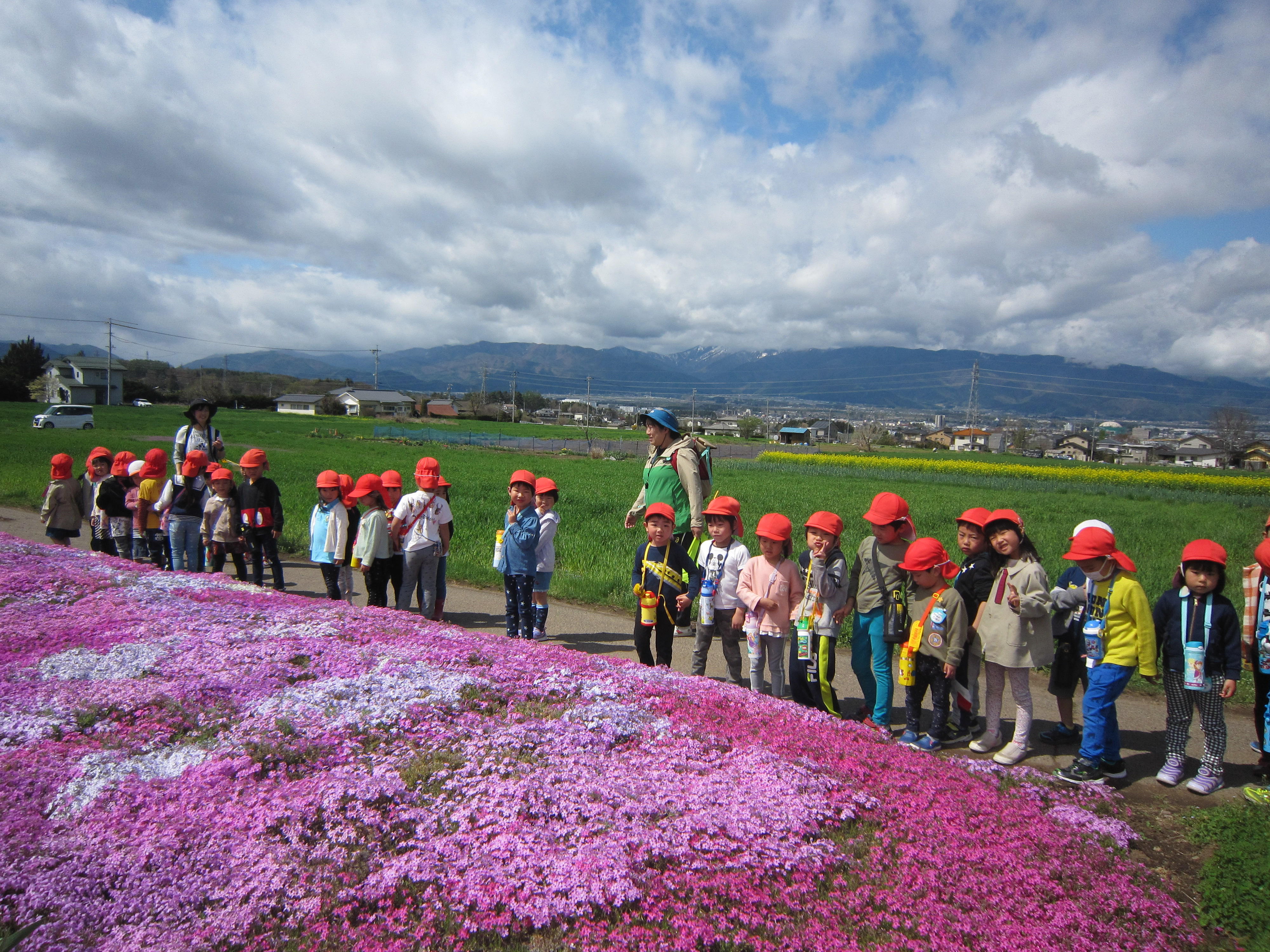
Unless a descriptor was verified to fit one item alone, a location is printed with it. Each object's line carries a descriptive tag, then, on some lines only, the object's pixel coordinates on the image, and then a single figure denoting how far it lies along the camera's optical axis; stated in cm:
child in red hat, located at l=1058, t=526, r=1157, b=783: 497
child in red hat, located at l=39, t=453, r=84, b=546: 993
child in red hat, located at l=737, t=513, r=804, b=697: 593
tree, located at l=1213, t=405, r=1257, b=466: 10210
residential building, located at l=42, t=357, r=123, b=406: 8775
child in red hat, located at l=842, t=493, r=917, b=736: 570
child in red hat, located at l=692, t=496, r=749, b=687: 620
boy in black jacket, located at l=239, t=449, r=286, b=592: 869
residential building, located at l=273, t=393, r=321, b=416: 11950
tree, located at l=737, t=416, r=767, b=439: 12588
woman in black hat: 933
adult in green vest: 695
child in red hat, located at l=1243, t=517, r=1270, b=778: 512
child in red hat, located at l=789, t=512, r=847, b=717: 568
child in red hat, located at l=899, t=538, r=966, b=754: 539
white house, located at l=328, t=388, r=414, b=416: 12438
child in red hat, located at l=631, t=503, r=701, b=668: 639
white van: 4638
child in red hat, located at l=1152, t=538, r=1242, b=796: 489
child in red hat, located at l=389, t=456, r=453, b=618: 779
